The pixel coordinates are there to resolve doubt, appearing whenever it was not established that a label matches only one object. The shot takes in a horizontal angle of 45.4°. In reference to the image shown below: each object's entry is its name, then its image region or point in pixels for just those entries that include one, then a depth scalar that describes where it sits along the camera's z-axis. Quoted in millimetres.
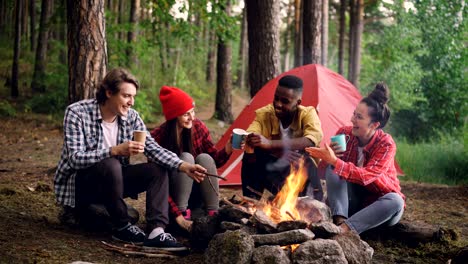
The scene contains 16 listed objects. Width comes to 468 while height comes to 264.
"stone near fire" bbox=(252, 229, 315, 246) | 3574
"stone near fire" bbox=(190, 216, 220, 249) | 4016
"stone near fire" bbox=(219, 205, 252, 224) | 3895
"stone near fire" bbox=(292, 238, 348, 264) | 3441
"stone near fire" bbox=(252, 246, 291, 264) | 3410
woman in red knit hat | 4477
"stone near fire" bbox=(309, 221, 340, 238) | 3693
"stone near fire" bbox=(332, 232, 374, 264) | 3637
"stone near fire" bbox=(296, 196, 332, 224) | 4070
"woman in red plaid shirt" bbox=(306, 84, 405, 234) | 4215
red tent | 6973
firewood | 3900
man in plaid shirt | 4047
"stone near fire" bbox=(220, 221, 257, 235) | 3780
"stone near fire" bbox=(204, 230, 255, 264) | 3439
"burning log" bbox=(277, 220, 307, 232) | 3684
